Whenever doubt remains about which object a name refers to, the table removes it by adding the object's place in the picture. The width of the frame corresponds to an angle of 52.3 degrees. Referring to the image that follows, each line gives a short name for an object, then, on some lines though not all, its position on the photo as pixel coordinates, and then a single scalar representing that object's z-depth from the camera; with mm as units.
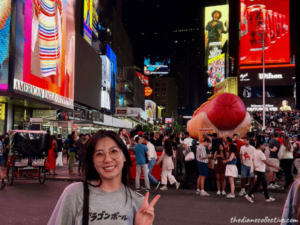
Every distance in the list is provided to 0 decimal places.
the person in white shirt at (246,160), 9828
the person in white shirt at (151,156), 11010
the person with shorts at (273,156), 11195
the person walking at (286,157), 11086
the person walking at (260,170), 8859
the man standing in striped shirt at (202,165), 10109
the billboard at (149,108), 116962
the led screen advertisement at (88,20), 47750
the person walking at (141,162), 10633
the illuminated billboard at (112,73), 61462
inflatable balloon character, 20594
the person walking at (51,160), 13742
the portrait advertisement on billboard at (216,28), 74562
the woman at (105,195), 1931
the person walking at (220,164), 10125
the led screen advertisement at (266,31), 53312
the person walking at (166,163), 11062
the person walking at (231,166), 9727
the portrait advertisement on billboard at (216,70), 72250
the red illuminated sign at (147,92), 129500
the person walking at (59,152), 16623
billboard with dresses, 21703
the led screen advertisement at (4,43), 20000
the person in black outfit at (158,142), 15367
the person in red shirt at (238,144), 12373
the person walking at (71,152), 14240
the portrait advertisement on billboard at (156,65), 132750
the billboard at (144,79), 125769
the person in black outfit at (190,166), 11266
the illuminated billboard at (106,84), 56156
